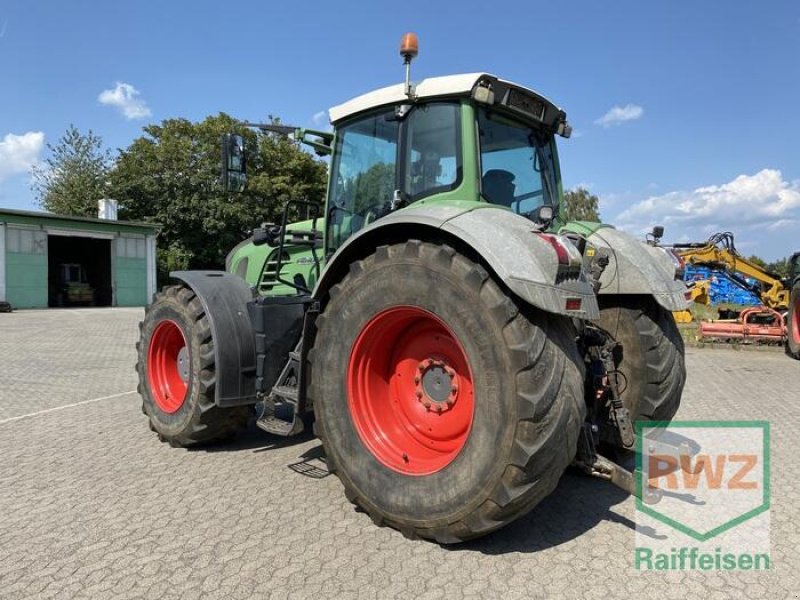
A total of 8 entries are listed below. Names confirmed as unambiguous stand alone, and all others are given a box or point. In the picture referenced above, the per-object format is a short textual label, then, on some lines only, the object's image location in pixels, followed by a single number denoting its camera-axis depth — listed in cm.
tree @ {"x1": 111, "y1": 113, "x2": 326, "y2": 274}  3036
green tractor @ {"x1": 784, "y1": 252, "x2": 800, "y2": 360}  1095
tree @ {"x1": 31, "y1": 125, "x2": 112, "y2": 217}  3509
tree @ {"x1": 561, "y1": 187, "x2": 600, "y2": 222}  4509
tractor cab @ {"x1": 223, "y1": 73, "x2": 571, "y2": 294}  358
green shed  2352
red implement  1170
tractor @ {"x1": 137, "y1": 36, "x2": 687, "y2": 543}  273
